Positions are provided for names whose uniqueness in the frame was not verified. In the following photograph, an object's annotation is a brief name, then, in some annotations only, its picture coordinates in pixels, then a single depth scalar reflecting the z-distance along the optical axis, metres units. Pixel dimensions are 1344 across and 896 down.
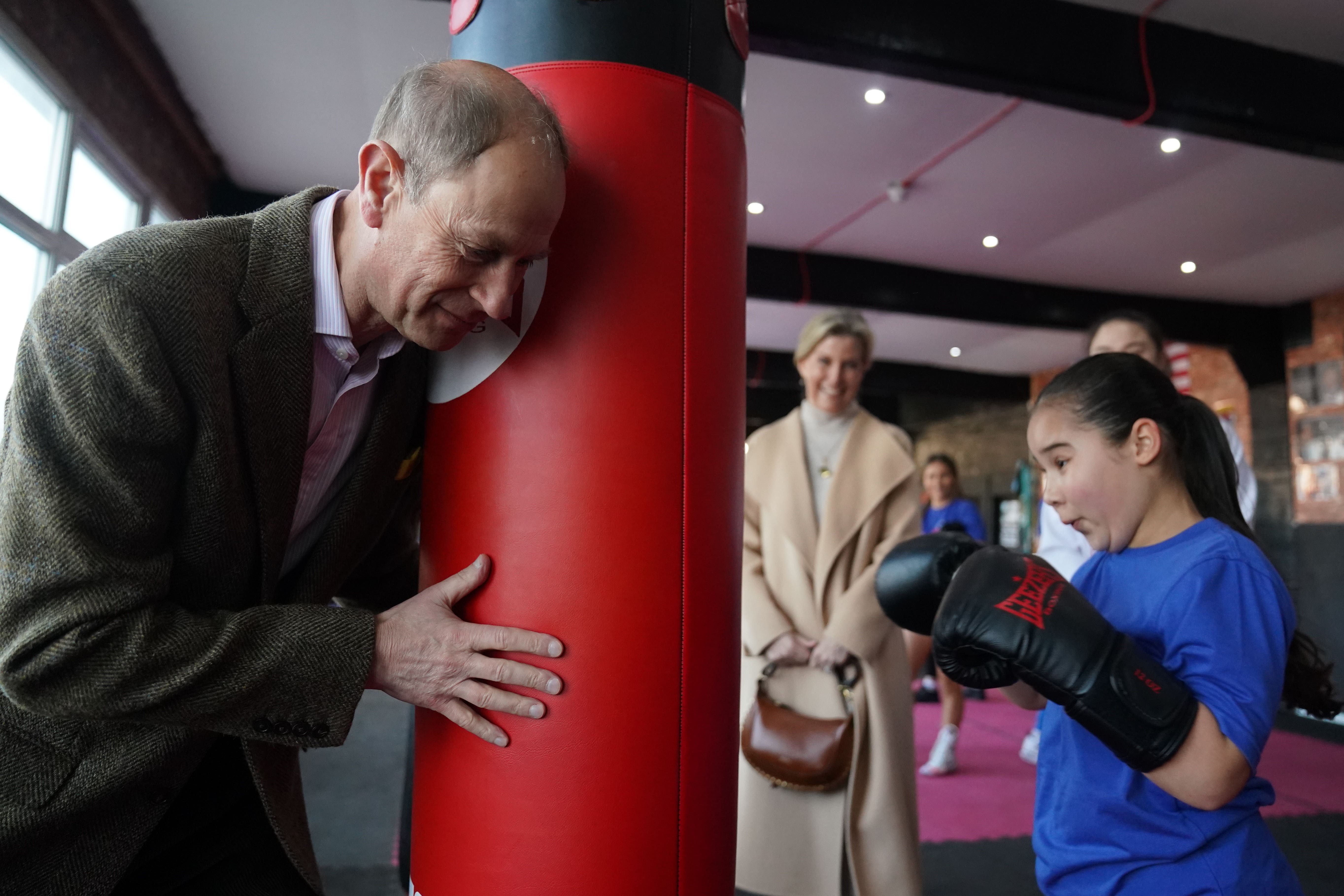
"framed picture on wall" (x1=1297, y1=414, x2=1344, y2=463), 7.52
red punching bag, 0.98
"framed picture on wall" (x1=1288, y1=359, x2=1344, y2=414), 7.63
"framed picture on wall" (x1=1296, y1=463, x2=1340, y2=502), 7.52
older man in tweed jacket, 0.86
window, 3.55
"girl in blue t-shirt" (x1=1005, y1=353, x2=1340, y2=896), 1.15
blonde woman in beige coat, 2.17
